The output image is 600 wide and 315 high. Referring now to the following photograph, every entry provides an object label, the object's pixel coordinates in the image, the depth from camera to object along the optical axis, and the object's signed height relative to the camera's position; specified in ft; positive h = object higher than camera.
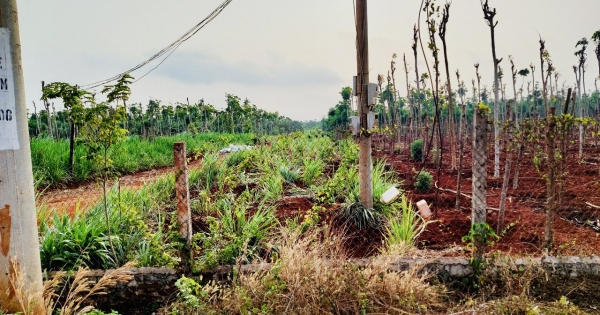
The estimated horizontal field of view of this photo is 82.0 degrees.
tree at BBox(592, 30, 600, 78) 28.97 +7.92
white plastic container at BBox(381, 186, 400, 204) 13.02 -2.02
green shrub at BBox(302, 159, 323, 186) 19.61 -1.56
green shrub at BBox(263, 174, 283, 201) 16.15 -1.94
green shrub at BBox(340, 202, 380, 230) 13.41 -2.85
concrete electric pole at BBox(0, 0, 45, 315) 6.61 -0.47
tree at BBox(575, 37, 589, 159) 36.43 +8.59
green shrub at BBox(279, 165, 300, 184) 20.21 -1.61
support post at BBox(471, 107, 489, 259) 9.89 -0.85
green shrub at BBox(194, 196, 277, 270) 9.81 -2.74
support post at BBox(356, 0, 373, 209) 13.51 +2.03
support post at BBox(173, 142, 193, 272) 9.75 -1.12
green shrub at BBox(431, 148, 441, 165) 34.07 -1.79
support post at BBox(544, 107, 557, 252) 9.95 -1.35
